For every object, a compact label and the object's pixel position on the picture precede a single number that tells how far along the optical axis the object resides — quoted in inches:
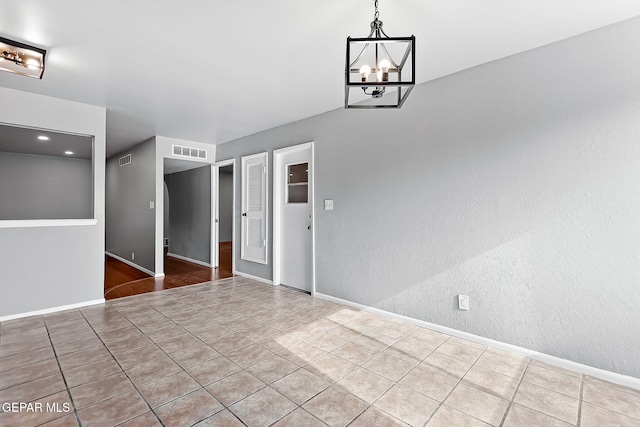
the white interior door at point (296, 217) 159.0
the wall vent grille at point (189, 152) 204.8
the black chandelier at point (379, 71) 49.7
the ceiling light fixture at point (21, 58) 85.4
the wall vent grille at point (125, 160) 237.8
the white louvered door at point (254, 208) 181.9
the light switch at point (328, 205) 145.4
